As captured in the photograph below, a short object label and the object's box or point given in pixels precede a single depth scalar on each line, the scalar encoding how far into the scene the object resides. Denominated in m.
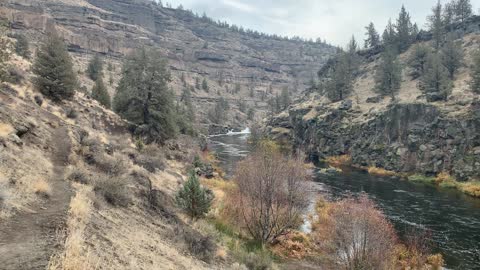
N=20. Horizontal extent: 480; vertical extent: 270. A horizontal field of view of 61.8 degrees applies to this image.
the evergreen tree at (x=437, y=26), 122.25
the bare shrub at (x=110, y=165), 24.90
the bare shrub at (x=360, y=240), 24.95
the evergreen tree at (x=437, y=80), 82.75
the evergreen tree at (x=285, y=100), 159.50
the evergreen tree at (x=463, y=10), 131.12
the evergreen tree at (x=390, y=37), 136.38
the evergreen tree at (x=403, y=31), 135.00
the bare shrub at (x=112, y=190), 19.56
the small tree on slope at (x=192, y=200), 26.44
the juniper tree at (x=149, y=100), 52.66
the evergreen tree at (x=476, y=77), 75.88
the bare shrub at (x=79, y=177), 19.64
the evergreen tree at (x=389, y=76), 105.78
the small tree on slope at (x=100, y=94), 60.82
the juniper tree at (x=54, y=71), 40.66
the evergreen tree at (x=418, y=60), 110.00
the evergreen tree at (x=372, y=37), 156.62
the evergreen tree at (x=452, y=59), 98.38
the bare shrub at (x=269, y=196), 30.56
